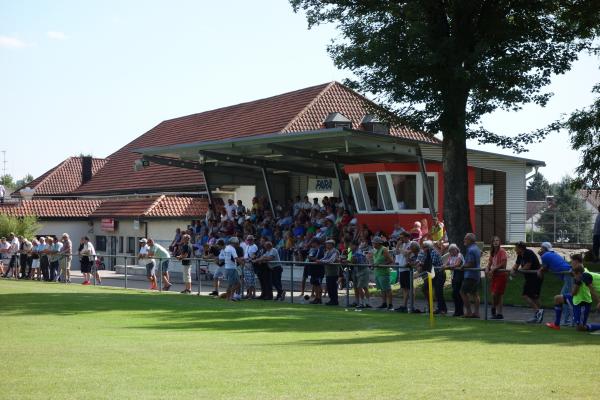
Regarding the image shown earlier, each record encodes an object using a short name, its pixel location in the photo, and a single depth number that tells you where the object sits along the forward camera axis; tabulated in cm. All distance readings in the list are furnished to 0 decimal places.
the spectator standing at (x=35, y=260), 3750
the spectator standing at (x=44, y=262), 3697
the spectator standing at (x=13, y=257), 3894
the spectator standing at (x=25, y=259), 3816
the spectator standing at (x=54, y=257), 3628
